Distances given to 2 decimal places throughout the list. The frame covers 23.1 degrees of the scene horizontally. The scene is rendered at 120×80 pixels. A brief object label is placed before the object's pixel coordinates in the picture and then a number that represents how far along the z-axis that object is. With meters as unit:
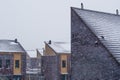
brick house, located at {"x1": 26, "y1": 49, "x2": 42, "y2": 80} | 73.16
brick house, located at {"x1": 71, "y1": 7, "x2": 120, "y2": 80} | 18.97
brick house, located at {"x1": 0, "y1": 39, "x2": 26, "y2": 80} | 46.84
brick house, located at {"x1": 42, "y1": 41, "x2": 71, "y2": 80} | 50.62
